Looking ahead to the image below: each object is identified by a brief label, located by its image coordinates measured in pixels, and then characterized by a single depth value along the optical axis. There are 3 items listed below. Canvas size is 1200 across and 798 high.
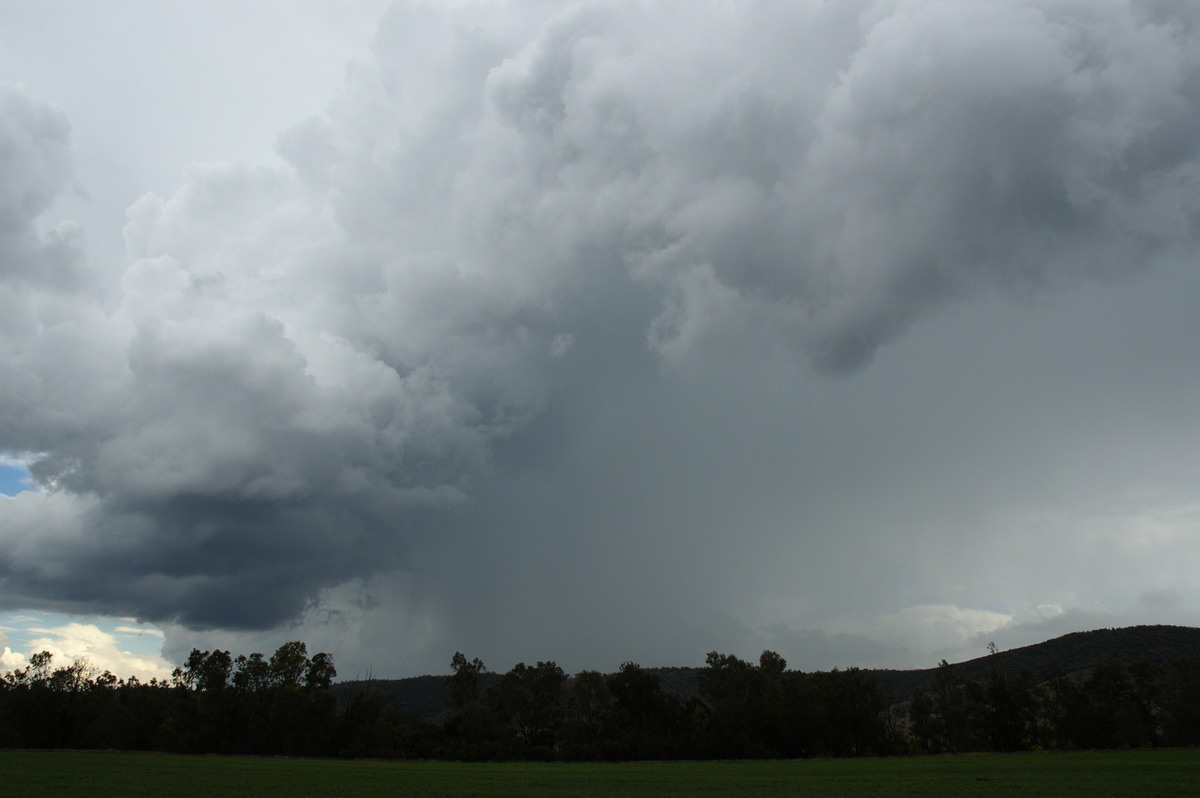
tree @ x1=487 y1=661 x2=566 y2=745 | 133.25
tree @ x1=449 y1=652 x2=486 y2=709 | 145.62
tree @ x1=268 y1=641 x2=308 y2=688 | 141.12
